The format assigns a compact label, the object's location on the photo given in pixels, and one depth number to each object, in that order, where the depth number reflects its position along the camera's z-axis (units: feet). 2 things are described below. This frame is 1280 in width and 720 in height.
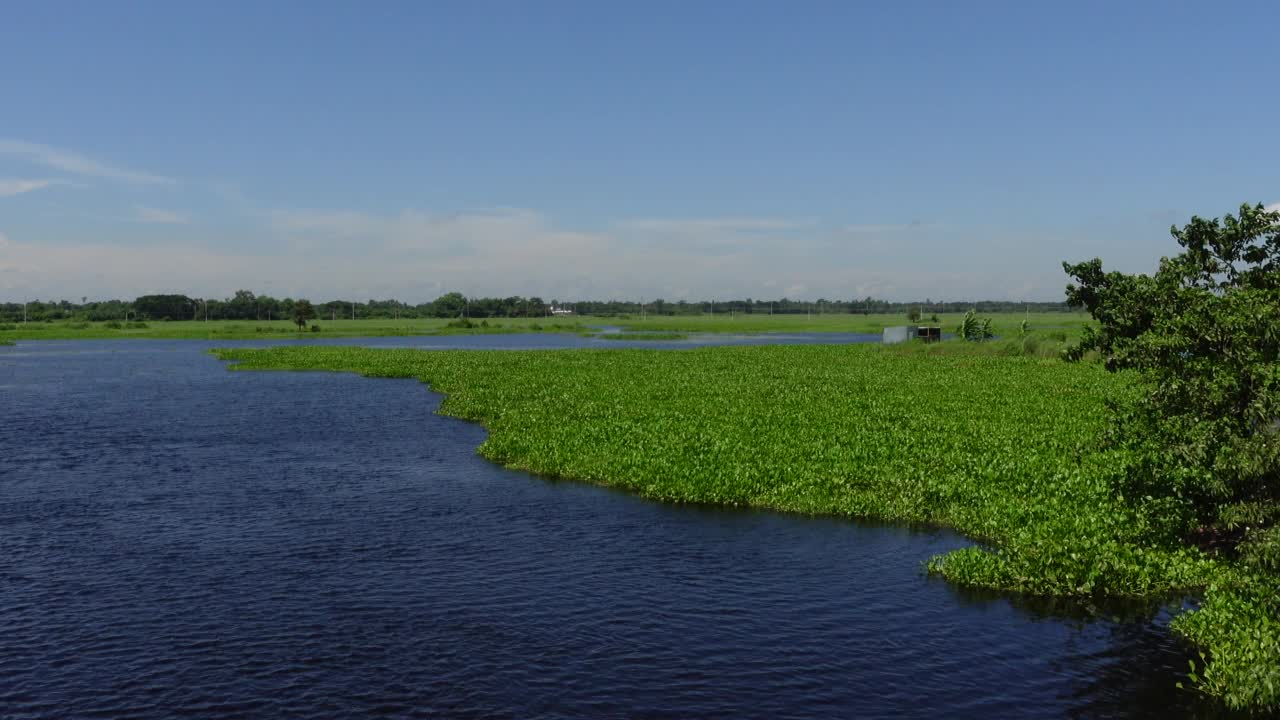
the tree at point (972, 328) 350.84
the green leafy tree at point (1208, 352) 60.03
